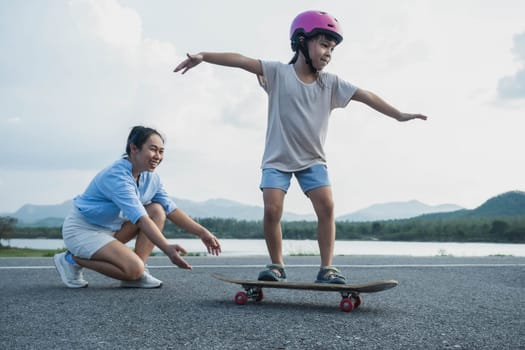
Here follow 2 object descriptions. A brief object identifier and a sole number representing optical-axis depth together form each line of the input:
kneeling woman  4.39
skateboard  3.60
